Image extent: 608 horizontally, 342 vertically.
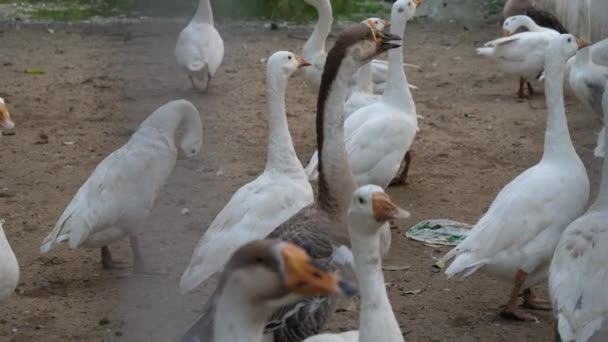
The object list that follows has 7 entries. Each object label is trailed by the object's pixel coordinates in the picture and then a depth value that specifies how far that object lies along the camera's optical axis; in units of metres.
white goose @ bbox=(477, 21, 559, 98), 6.97
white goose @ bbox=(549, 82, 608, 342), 3.13
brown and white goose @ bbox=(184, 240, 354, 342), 1.90
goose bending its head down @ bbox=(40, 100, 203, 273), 4.08
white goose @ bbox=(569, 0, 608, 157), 5.63
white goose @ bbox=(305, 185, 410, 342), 2.75
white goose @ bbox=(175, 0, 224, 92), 7.11
